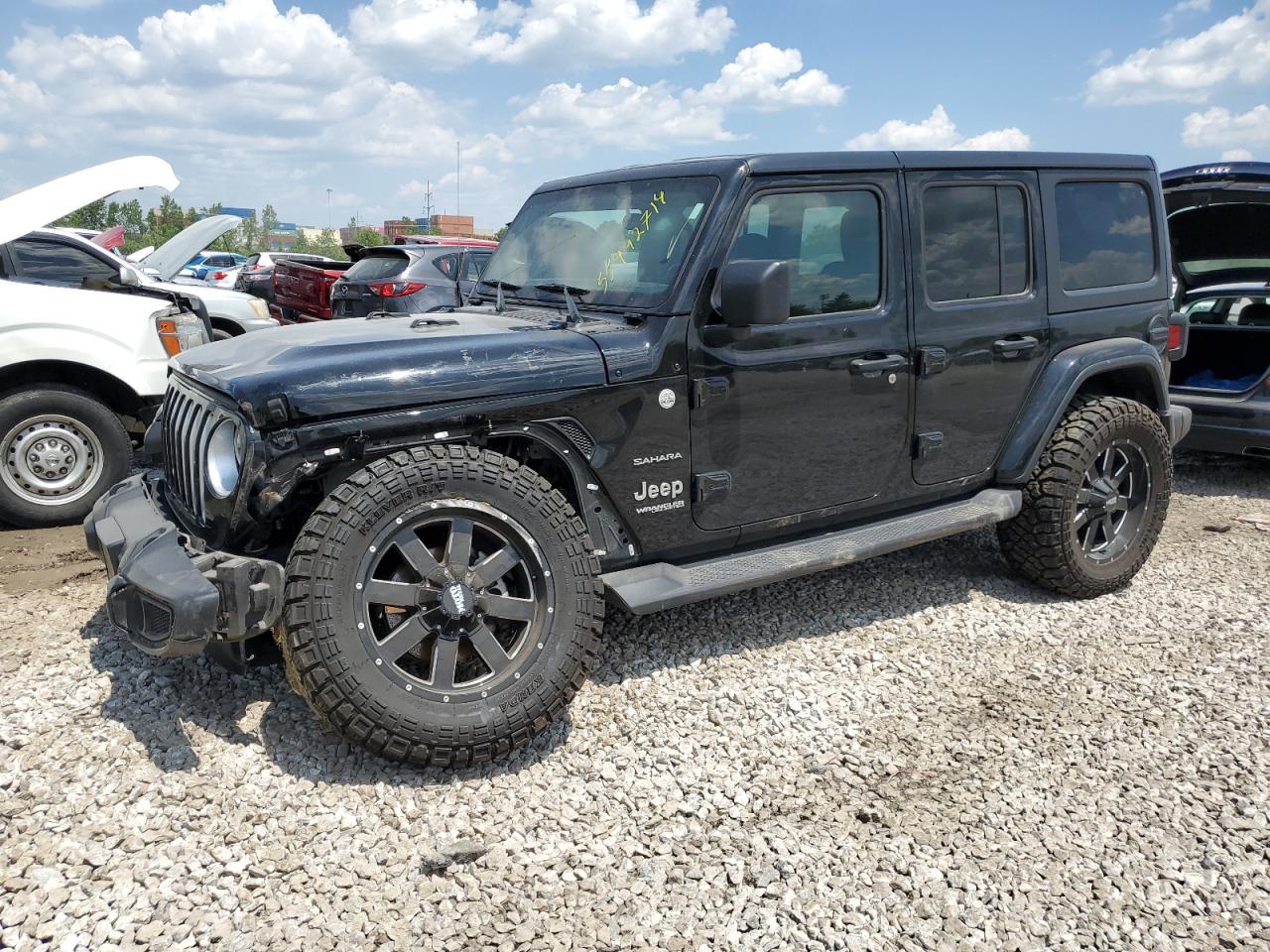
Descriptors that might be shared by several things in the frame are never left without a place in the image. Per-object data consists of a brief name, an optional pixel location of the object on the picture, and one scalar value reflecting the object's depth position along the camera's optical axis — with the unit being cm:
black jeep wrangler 294
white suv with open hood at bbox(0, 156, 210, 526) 530
